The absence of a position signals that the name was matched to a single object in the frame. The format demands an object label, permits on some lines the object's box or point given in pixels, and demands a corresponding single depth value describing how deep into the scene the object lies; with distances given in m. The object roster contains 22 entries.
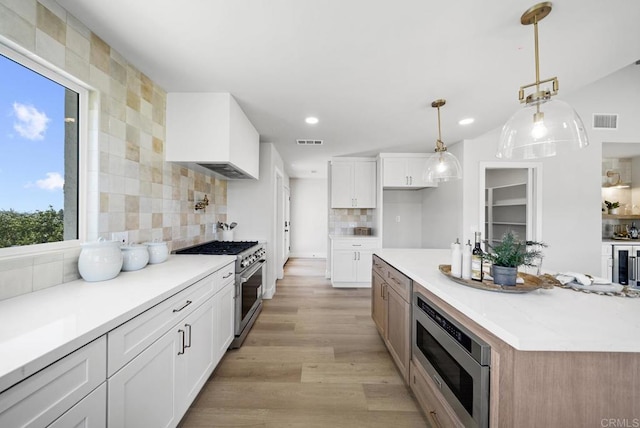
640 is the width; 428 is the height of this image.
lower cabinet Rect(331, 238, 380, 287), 4.29
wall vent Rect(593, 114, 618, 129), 3.47
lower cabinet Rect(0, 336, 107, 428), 0.60
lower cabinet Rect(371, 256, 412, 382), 1.72
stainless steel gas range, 2.26
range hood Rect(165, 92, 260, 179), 2.21
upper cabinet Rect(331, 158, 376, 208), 4.61
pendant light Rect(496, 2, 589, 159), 1.21
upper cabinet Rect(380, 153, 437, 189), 4.27
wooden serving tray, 1.19
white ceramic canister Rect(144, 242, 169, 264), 1.83
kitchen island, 0.78
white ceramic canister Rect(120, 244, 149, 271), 1.58
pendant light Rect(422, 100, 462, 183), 2.18
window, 1.15
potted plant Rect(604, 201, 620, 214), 3.96
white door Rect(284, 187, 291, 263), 6.26
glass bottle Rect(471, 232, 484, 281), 1.39
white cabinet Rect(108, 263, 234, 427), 0.94
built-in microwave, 0.93
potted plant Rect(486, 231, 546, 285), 1.25
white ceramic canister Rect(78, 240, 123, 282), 1.32
